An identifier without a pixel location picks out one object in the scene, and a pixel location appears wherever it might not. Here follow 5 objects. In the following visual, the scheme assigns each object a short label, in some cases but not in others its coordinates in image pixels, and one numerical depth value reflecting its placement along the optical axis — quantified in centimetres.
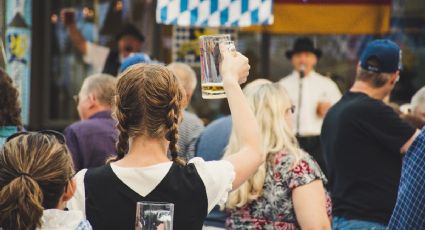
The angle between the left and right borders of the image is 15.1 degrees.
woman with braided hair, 586
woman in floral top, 857
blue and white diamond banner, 1301
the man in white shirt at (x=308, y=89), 1795
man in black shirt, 964
